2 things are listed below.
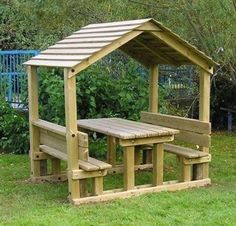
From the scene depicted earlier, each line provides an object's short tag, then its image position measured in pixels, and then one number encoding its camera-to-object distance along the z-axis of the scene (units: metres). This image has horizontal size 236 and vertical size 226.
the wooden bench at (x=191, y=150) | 7.56
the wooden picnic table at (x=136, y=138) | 6.94
